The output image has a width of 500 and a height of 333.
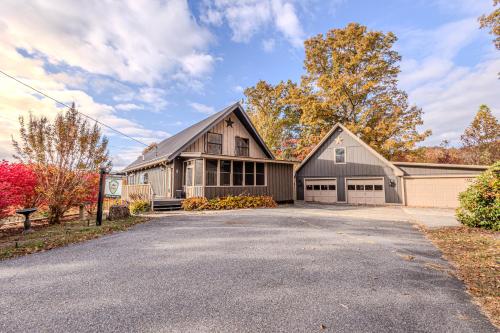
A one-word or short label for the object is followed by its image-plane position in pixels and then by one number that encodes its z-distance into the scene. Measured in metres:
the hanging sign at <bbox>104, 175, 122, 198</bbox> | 8.41
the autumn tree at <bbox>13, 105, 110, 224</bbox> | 8.93
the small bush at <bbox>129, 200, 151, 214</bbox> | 12.04
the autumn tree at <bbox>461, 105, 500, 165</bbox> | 22.52
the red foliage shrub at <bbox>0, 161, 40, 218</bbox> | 7.31
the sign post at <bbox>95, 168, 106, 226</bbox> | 8.03
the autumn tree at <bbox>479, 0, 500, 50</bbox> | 12.68
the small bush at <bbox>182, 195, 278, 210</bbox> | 12.48
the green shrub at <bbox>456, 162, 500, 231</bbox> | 6.89
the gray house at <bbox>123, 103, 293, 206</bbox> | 13.63
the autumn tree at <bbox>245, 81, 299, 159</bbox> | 29.47
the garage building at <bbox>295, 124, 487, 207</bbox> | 15.27
